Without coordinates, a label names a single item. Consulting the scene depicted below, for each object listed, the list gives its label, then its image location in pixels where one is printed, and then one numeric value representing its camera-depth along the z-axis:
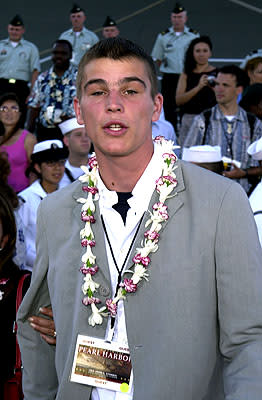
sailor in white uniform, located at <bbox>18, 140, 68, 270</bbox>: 5.70
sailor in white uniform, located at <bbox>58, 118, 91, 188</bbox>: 6.50
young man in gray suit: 2.11
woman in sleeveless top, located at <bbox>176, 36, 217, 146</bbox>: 8.32
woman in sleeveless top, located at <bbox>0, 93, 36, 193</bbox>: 7.47
